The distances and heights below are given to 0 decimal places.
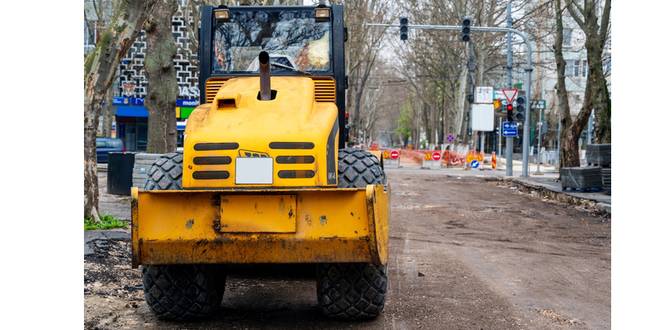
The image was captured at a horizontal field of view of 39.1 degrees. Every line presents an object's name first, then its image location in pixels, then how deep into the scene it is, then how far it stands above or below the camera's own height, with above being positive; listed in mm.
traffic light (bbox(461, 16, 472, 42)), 31748 +3974
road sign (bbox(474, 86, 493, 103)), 42219 +2288
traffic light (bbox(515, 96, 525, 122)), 37188 +1427
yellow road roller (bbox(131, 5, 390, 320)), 6617 -426
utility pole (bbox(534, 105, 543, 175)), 41969 -766
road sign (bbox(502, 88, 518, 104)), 37219 +2011
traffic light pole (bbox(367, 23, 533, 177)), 35316 +1797
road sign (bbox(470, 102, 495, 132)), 43031 +1358
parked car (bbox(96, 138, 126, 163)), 42494 -67
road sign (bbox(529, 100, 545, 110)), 39631 +1759
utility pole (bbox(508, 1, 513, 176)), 38031 +254
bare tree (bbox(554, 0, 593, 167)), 30031 +937
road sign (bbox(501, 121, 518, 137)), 37406 +649
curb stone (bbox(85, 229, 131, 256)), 11468 -1151
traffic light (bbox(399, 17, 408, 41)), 32750 +4148
